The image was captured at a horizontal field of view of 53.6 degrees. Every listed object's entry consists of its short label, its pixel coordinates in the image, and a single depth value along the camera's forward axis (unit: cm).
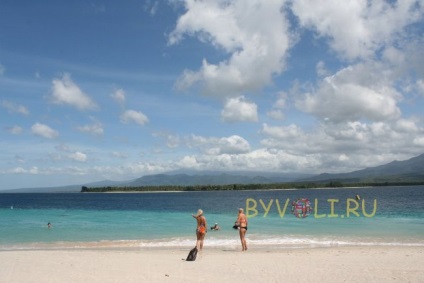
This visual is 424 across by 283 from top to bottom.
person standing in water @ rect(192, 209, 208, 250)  1736
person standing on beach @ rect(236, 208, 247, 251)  1849
